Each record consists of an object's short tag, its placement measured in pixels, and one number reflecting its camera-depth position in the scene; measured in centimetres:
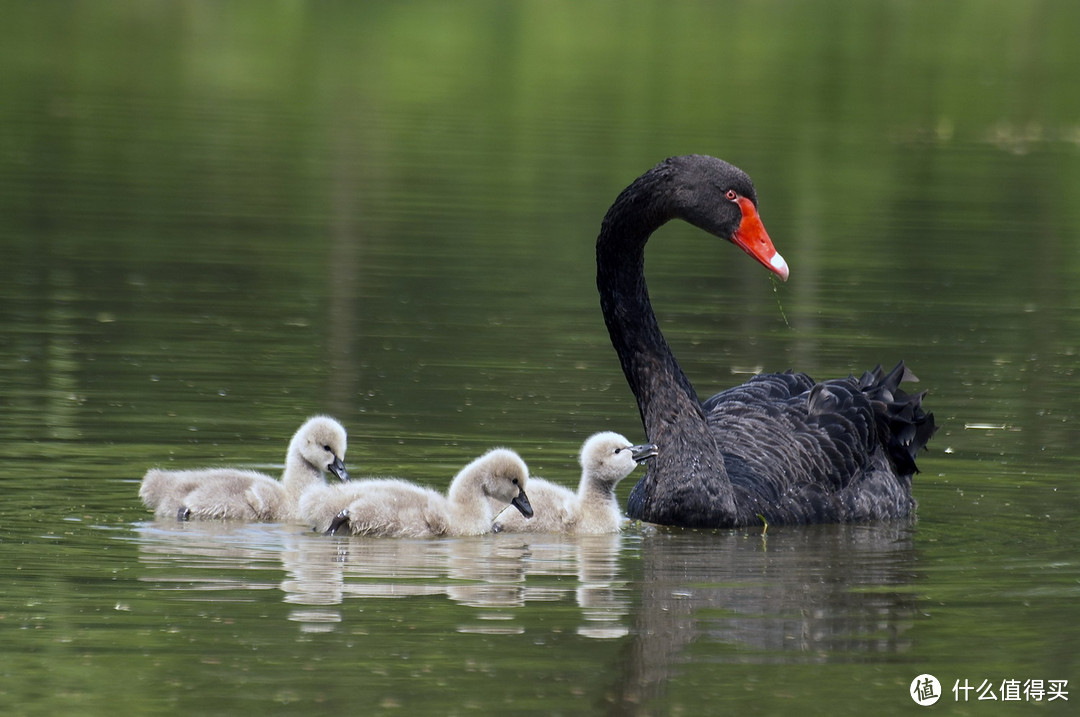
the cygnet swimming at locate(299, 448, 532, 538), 1620
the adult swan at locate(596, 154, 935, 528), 1792
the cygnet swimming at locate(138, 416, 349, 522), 1672
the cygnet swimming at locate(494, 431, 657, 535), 1702
